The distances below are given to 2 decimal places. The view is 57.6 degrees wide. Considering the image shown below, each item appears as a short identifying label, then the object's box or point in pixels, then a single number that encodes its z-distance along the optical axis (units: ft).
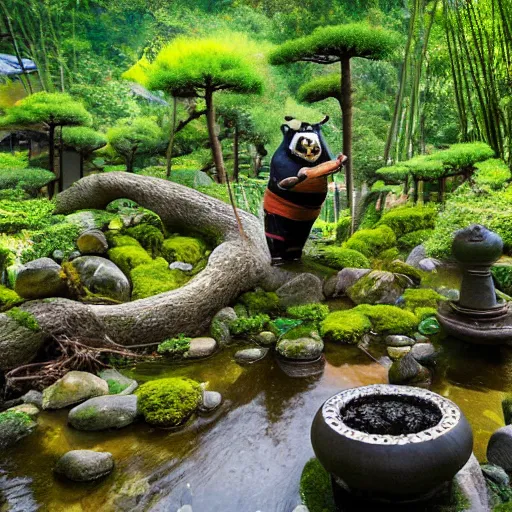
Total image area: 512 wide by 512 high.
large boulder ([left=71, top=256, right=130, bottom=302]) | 17.07
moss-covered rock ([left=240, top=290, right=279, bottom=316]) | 17.32
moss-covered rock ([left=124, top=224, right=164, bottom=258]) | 20.51
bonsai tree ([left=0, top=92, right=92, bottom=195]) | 24.72
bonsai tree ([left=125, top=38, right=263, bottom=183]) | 23.81
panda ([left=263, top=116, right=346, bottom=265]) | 17.19
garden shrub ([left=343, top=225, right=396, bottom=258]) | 22.13
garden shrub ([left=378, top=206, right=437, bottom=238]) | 23.32
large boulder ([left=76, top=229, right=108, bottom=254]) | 19.25
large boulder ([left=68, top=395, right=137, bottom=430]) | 10.62
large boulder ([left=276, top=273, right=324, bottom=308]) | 17.83
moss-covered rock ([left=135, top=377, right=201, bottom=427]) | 10.71
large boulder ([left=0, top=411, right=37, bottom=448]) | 10.29
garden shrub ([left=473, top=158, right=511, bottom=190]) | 19.17
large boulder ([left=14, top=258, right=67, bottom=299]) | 13.42
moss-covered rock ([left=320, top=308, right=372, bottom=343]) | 14.96
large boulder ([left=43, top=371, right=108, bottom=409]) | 11.55
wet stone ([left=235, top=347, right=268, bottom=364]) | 14.19
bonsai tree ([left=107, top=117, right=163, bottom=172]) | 30.83
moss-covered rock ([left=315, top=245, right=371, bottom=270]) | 19.88
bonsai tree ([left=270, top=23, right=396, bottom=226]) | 21.83
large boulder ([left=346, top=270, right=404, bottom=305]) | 17.11
